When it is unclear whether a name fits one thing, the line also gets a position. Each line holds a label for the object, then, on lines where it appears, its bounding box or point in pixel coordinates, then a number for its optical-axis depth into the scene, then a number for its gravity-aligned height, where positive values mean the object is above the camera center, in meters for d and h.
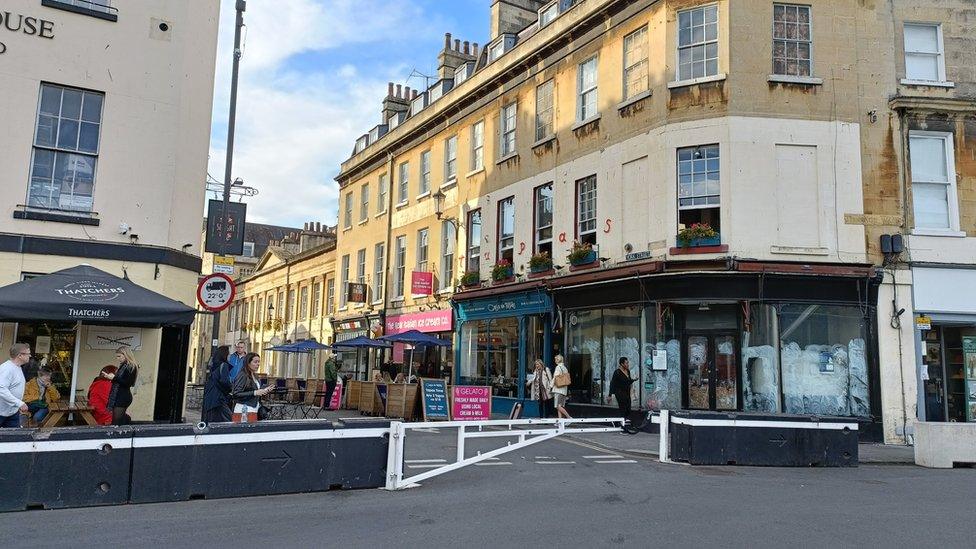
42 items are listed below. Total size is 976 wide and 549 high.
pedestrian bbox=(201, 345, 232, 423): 11.02 -0.40
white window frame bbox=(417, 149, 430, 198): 28.69 +7.77
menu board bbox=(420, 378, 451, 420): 17.83 -0.66
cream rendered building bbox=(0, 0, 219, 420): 12.93 +3.79
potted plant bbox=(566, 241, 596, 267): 19.38 +3.19
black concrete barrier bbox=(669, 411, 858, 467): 11.65 -0.95
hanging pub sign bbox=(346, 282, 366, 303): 31.67 +3.30
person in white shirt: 8.73 -0.30
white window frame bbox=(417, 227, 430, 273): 27.73 +4.62
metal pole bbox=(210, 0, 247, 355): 12.98 +4.63
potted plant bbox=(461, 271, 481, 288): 23.98 +3.06
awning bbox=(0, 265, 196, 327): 10.54 +0.92
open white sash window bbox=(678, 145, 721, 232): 17.03 +4.47
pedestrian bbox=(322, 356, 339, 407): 23.88 -0.27
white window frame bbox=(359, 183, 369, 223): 33.79 +7.70
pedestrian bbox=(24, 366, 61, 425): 11.31 -0.52
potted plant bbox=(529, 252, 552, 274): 20.97 +3.18
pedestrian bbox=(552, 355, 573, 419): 17.64 -0.19
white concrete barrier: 12.20 -0.98
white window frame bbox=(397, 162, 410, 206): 30.16 +7.73
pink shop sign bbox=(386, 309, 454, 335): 25.72 +1.83
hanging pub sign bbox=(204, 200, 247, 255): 12.84 +2.41
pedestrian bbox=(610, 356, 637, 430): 16.50 -0.25
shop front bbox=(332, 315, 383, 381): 31.12 +0.79
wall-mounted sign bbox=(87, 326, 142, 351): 12.95 +0.46
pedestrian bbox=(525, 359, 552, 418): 18.52 -0.28
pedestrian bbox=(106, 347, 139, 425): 11.27 -0.32
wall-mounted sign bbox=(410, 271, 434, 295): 26.72 +3.20
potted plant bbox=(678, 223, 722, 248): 16.61 +3.20
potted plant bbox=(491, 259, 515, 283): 22.59 +3.13
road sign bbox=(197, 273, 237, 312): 11.02 +1.12
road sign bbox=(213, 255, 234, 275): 11.84 +1.66
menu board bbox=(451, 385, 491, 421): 18.02 -0.74
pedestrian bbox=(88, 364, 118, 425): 11.80 -0.56
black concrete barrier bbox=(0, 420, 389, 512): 7.43 -1.04
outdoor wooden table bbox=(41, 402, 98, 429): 11.20 -0.77
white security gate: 8.88 -0.89
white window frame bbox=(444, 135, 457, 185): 26.97 +7.86
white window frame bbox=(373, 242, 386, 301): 31.06 +4.33
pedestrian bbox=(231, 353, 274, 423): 11.28 -0.36
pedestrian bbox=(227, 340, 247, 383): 12.29 +0.11
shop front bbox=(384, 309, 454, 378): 25.69 +0.89
